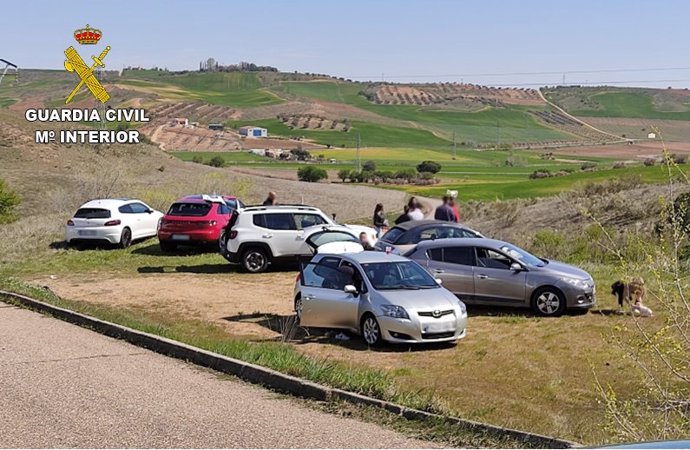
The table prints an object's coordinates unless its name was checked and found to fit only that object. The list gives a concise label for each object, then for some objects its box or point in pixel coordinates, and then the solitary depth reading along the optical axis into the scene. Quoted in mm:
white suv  22250
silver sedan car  15992
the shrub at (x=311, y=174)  71125
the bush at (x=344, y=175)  74438
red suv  24922
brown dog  14305
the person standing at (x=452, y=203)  21608
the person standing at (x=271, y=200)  24880
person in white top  21328
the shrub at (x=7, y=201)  46975
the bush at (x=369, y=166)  79125
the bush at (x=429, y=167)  81994
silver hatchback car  13500
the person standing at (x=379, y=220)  22734
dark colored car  19016
